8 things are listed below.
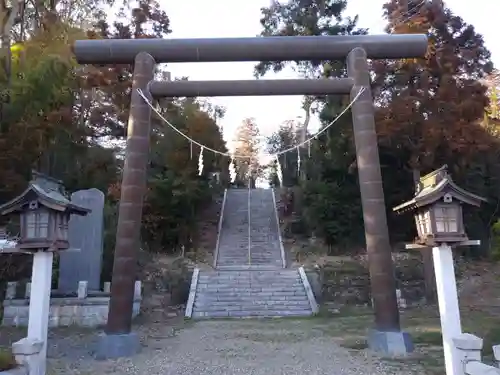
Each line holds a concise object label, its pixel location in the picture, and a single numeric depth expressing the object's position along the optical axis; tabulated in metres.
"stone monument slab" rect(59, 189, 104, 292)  13.23
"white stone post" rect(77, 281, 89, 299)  12.27
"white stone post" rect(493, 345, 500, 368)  5.01
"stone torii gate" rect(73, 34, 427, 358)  8.46
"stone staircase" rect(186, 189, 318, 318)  13.66
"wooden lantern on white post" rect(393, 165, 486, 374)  6.29
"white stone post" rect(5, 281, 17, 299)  12.40
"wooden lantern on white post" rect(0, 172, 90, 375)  6.57
